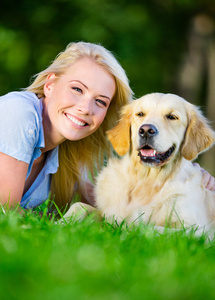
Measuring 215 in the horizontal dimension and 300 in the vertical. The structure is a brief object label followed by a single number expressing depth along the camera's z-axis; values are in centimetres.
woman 320
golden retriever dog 308
